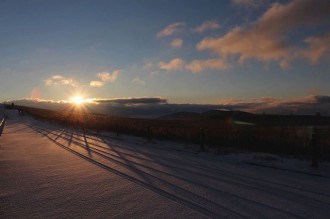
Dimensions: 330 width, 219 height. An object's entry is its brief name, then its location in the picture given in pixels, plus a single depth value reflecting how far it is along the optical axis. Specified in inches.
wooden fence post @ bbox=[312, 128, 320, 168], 468.8
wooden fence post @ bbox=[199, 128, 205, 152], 682.8
